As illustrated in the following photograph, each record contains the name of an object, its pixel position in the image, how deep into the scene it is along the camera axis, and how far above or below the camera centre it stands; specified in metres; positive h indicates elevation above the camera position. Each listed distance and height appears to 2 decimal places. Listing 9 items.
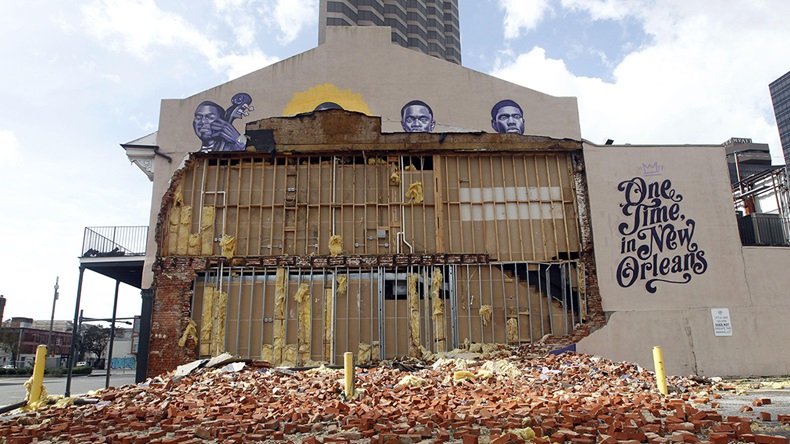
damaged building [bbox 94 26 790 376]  15.85 +2.14
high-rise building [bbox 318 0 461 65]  65.19 +41.72
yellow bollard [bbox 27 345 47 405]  9.75 -0.81
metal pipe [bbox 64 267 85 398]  16.38 -0.14
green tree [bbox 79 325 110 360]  60.66 -1.19
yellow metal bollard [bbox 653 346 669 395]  9.46 -0.98
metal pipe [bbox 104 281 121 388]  17.54 +0.18
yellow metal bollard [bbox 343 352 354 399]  9.31 -0.81
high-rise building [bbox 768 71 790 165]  109.94 +43.80
